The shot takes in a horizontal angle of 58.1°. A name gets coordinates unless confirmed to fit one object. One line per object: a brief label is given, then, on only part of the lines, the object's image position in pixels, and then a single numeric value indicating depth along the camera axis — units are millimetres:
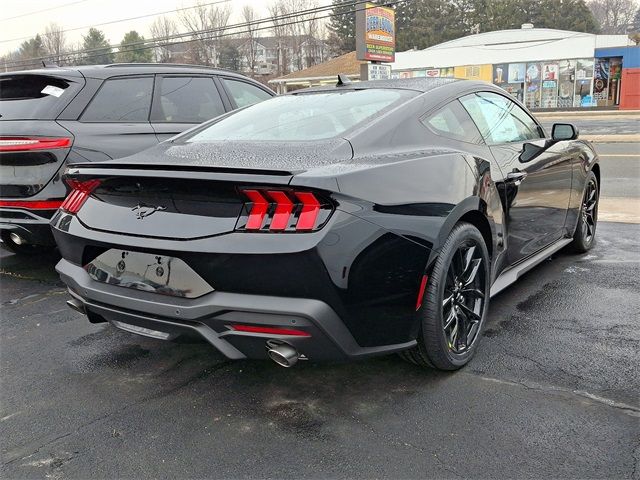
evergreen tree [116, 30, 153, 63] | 60531
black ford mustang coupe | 2320
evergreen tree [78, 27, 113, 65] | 76188
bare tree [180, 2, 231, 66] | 61941
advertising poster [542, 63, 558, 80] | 34281
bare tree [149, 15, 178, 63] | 62938
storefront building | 33000
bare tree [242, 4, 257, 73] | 68875
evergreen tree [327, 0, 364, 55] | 64188
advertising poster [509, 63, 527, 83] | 35062
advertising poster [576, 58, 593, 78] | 33500
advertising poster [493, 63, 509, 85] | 35438
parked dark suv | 4344
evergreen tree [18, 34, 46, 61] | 63053
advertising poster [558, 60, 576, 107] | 34000
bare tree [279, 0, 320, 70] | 71188
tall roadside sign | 21844
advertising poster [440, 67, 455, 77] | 36906
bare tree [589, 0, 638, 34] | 80812
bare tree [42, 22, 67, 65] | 61919
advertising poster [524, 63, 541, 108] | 34812
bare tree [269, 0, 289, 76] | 70188
